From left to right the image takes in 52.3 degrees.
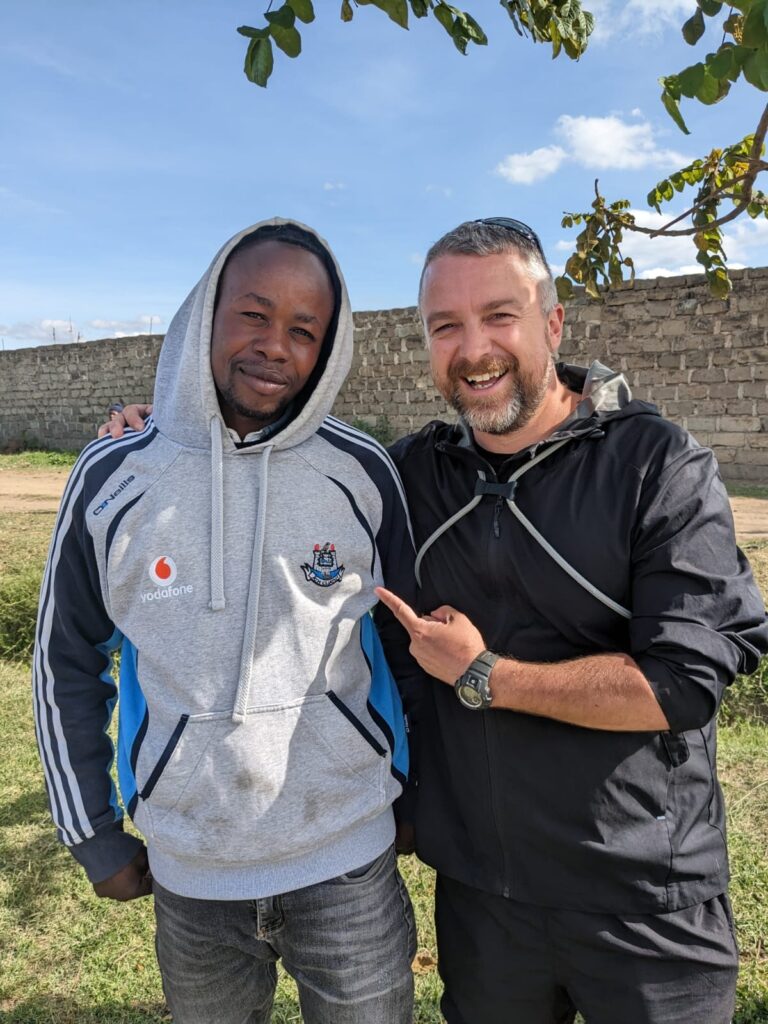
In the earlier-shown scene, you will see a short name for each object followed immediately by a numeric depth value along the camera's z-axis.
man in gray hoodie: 1.52
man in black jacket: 1.50
